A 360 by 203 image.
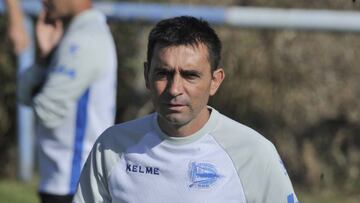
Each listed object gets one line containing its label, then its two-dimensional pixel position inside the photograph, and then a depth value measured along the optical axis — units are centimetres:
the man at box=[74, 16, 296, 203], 734
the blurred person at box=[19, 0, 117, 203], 1136
